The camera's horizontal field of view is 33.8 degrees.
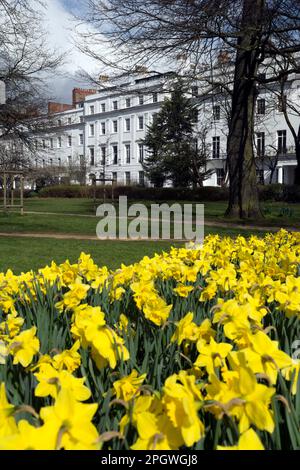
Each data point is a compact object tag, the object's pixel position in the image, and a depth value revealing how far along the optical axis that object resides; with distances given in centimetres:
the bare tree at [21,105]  2278
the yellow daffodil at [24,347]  167
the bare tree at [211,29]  1151
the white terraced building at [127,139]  4881
